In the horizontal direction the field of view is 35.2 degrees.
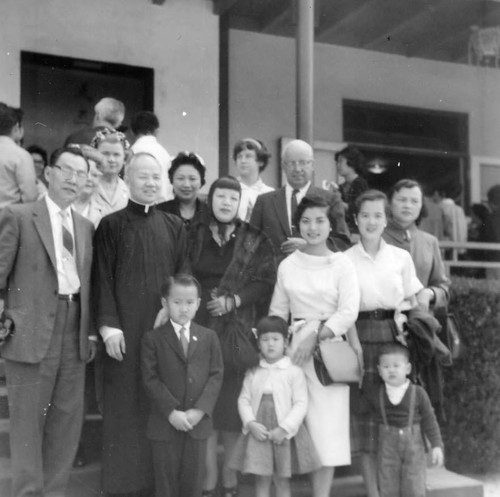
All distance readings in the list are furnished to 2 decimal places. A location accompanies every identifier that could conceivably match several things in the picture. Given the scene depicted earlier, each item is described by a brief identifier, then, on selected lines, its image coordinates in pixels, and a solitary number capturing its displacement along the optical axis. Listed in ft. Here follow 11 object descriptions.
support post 21.42
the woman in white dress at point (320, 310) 14.05
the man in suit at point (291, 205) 16.21
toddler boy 14.14
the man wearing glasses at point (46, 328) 12.66
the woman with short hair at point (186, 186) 15.47
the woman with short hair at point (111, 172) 15.97
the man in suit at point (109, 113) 19.17
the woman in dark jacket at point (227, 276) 14.23
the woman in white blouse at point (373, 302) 14.57
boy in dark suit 13.07
